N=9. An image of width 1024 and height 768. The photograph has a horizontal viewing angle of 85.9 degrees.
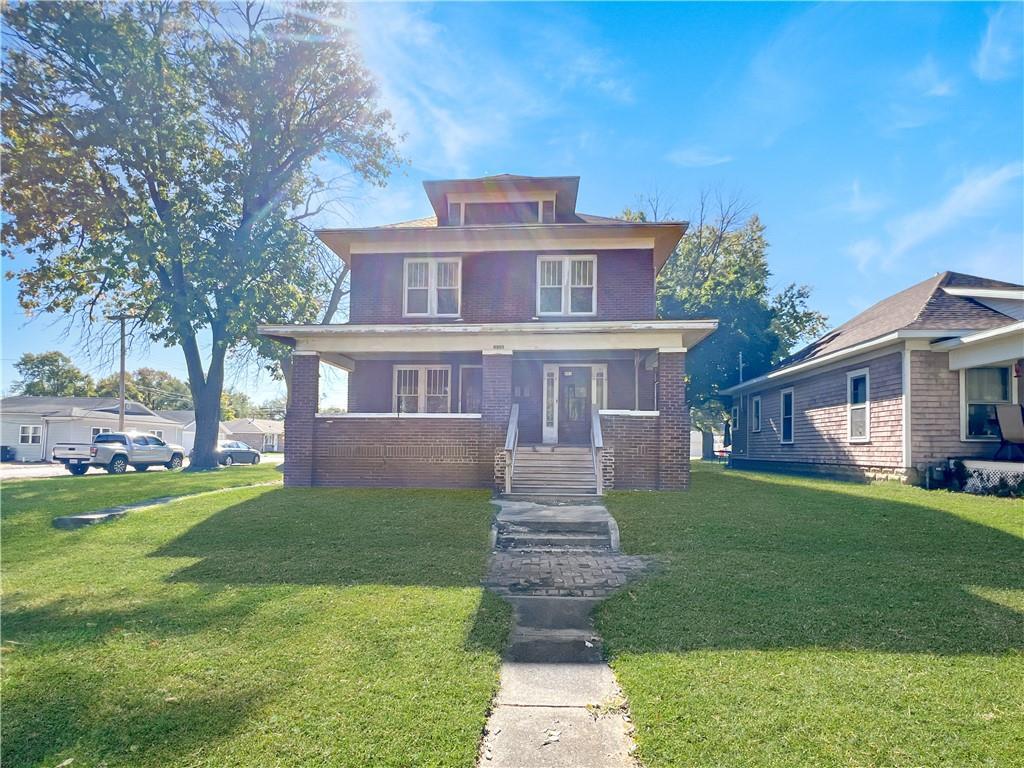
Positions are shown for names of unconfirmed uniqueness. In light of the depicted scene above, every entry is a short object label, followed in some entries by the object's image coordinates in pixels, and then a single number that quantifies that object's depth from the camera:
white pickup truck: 21.91
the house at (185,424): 49.56
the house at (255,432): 60.66
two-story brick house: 12.13
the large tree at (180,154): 18.92
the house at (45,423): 36.28
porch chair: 11.16
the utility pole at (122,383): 23.06
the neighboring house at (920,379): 12.05
